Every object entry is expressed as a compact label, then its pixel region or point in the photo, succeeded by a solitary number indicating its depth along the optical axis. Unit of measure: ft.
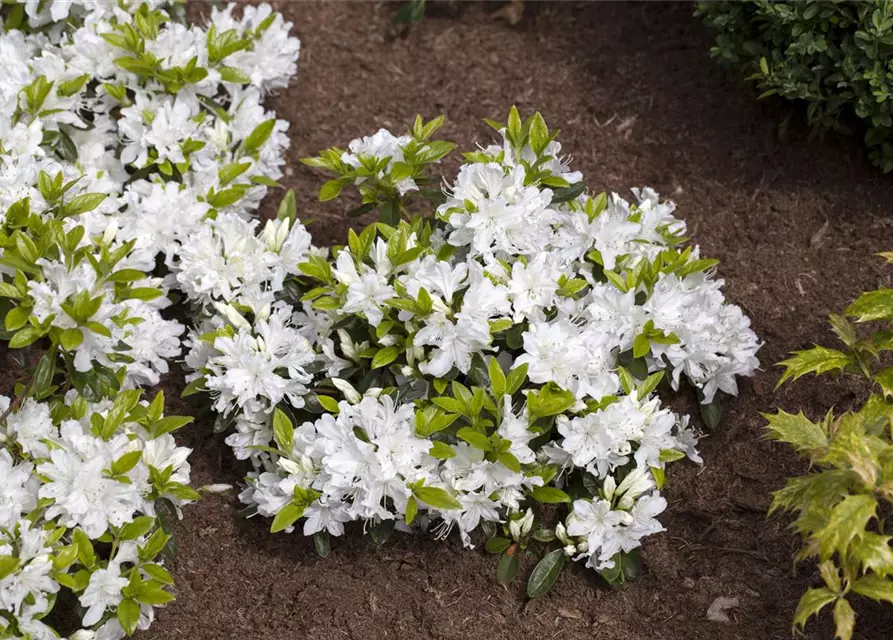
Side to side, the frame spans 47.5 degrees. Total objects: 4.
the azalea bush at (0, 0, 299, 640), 8.26
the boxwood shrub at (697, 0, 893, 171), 10.23
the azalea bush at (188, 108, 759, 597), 8.58
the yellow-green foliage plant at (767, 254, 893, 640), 6.93
